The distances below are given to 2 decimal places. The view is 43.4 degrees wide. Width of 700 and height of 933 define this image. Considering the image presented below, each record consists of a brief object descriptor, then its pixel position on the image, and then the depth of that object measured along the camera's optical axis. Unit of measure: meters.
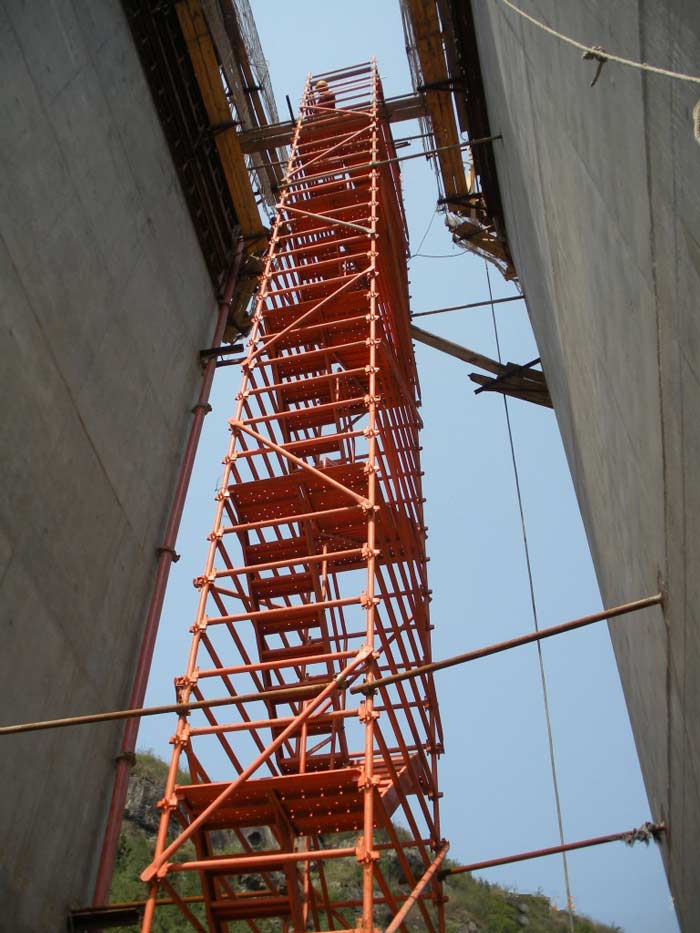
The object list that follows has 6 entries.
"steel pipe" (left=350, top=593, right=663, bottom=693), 5.00
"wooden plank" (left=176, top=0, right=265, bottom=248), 16.25
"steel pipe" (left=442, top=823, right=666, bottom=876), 7.50
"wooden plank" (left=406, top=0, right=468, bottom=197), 16.70
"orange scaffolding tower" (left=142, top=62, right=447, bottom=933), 7.41
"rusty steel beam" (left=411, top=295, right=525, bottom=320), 17.16
